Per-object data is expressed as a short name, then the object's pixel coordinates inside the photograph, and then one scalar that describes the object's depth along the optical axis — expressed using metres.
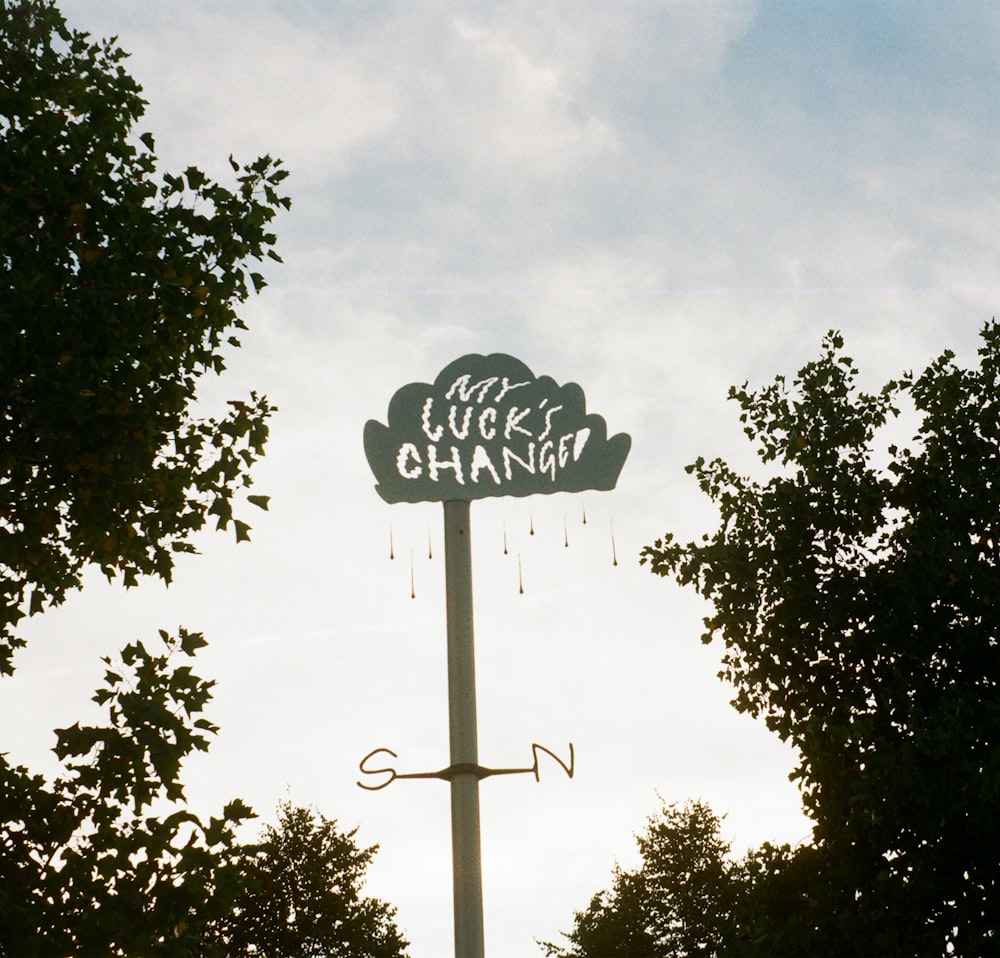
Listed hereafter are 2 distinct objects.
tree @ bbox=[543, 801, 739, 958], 49.16
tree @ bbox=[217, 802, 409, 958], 46.69
